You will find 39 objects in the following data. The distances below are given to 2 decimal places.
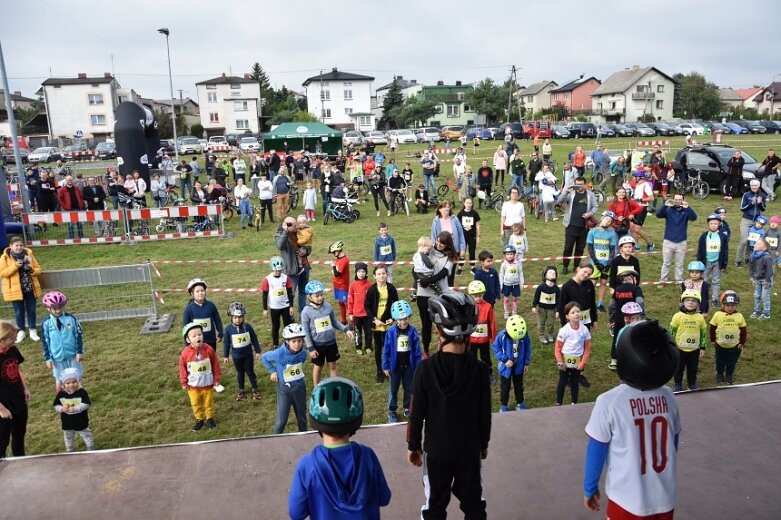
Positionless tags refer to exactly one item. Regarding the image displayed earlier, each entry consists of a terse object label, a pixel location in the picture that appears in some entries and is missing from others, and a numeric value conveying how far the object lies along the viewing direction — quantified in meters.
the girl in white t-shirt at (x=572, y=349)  7.08
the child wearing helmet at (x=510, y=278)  9.99
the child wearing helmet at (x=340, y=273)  9.93
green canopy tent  37.44
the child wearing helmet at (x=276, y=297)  9.16
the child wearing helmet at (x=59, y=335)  7.33
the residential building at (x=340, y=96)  81.19
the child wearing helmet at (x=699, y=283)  8.48
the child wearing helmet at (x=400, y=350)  7.05
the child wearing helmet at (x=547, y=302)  8.95
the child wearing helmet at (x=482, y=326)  7.57
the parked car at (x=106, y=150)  47.40
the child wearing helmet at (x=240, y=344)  7.67
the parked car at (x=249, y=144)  47.28
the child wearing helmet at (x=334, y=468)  3.05
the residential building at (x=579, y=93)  91.50
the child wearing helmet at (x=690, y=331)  7.26
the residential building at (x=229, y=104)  75.94
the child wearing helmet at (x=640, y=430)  3.33
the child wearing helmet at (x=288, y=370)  6.55
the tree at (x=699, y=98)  76.88
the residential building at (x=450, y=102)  86.88
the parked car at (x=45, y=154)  46.06
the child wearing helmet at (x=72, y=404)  6.40
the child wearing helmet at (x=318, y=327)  7.60
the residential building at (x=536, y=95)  100.31
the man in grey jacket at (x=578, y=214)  12.05
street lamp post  34.60
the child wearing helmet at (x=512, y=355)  6.91
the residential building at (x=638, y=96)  79.56
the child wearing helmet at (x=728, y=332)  7.49
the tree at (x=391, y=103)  75.62
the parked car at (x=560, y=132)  48.12
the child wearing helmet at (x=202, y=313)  7.92
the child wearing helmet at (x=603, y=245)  10.39
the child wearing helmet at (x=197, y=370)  6.93
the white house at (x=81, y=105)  71.00
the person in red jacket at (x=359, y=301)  8.80
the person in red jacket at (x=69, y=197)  19.67
